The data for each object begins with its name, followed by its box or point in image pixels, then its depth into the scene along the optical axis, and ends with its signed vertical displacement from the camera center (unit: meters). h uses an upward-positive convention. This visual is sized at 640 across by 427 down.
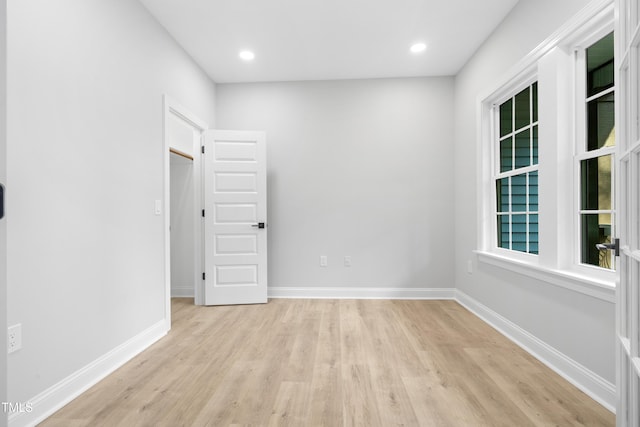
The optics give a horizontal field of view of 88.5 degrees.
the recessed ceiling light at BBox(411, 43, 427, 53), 3.36 +1.71
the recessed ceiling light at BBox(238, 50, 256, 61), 3.47 +1.70
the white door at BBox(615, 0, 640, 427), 1.19 +0.00
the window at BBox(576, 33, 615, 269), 1.96 +0.37
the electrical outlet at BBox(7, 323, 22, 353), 1.52 -0.58
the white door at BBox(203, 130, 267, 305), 3.81 -0.04
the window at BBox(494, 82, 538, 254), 2.71 +0.34
